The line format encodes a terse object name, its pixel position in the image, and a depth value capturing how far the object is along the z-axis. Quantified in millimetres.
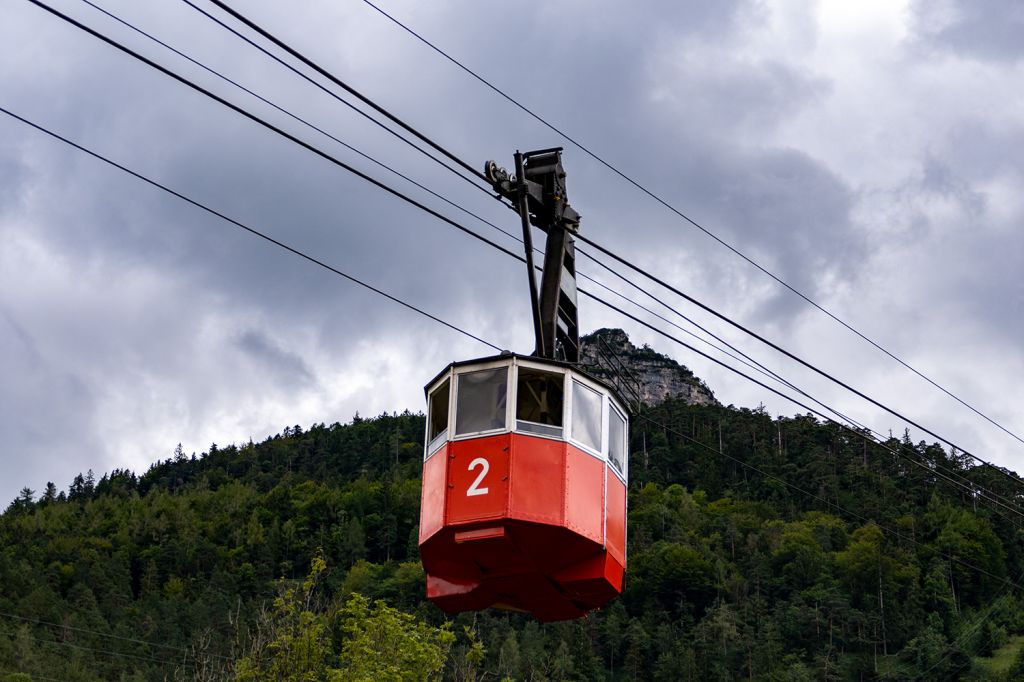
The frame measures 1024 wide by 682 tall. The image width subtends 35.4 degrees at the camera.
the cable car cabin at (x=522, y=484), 18000
